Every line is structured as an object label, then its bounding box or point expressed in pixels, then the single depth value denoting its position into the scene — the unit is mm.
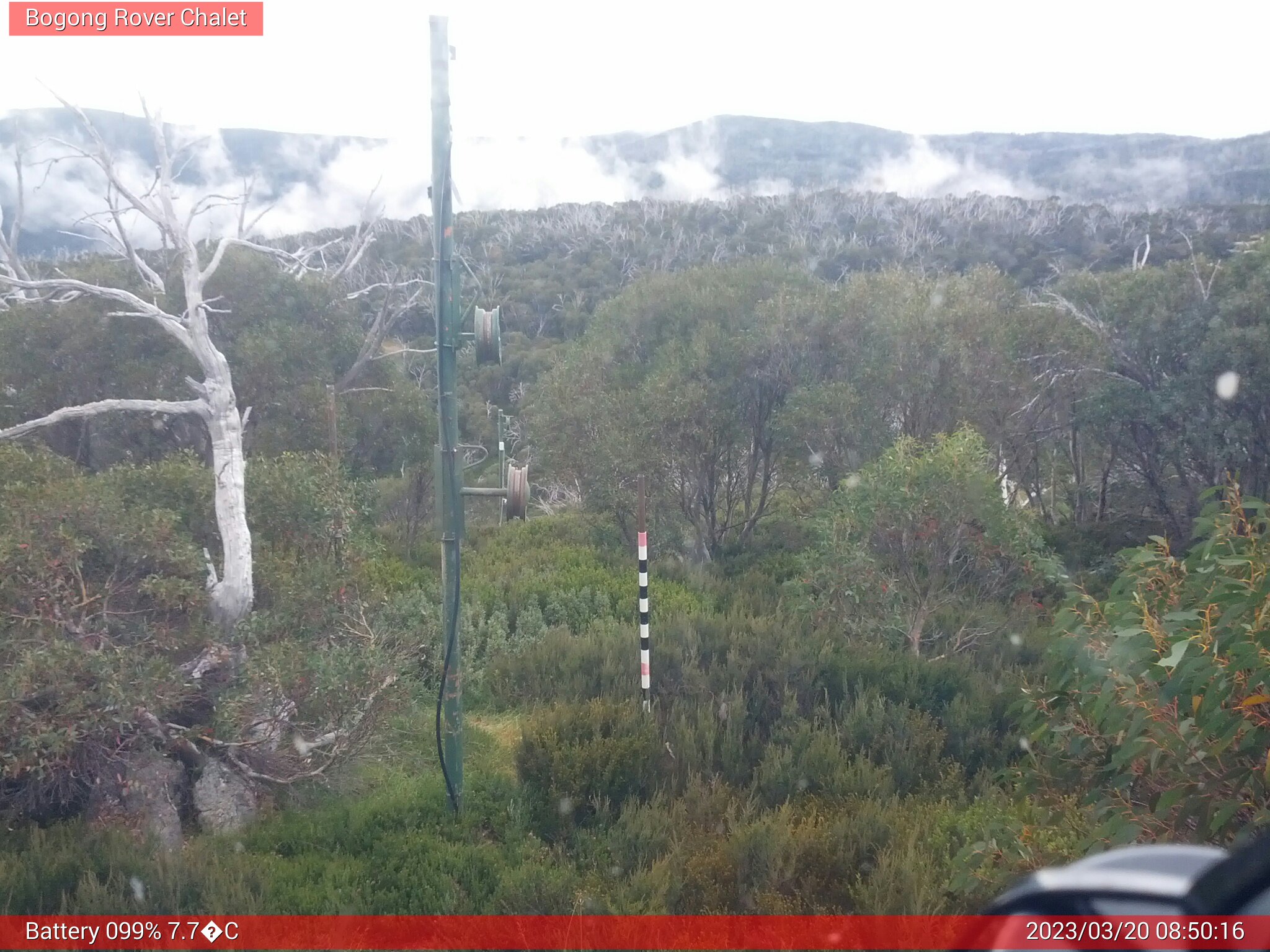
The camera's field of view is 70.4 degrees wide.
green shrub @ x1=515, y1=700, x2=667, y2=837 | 5906
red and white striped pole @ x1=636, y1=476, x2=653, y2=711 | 7648
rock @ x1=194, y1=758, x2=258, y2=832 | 5812
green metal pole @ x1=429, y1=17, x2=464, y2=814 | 5539
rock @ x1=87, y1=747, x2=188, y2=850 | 5449
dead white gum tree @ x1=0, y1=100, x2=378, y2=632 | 6922
